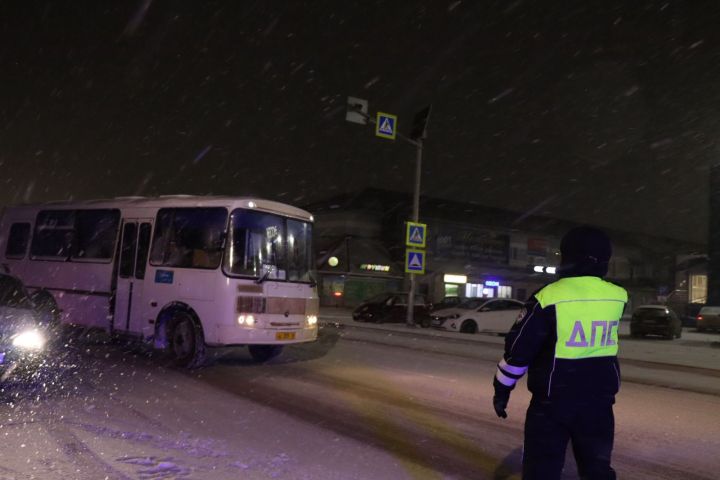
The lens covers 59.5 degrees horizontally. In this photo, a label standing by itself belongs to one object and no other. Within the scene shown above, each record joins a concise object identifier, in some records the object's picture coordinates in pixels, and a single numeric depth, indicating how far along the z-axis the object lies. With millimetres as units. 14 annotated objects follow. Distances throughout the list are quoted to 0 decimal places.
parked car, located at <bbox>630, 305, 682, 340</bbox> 26438
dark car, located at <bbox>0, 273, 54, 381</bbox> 7434
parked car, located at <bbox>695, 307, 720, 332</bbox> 34250
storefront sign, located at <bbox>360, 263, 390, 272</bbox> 42438
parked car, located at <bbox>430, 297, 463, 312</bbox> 25453
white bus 10273
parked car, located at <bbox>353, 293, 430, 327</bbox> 27562
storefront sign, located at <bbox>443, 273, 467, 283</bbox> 46250
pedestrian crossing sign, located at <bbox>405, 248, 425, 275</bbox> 22703
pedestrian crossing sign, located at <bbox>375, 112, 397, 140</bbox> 21453
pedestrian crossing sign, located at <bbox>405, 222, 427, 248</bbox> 22594
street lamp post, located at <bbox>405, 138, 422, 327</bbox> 23438
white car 22953
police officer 3178
